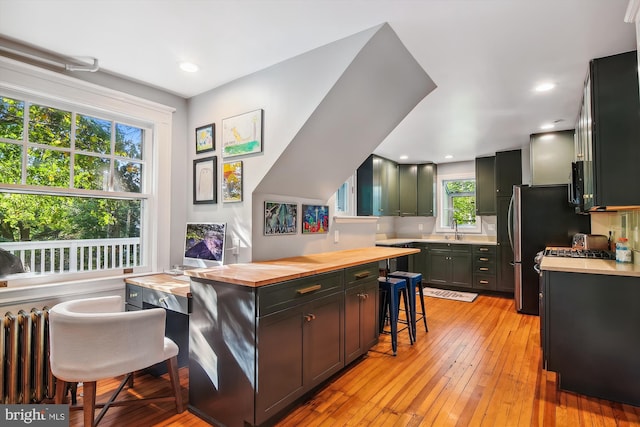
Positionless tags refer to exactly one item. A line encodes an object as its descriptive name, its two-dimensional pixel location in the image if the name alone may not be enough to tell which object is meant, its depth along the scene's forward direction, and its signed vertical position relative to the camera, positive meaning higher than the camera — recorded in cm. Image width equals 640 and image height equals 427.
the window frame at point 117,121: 223 +85
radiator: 198 -85
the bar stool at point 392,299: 298 -77
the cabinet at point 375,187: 542 +56
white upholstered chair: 173 -68
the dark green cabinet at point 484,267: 533 -79
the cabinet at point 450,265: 555 -78
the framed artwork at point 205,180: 290 +38
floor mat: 514 -123
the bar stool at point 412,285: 329 -67
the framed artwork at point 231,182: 271 +33
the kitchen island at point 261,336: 184 -72
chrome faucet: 614 -17
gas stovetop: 293 -32
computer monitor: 260 -19
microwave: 290 +33
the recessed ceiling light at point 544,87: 294 +121
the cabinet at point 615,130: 225 +62
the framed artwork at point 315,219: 316 +1
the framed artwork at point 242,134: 263 +72
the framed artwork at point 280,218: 275 +2
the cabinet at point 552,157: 425 +82
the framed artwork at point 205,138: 293 +76
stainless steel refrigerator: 395 -10
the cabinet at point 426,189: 632 +60
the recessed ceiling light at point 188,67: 249 +119
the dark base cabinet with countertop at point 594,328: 217 -76
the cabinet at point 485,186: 559 +58
